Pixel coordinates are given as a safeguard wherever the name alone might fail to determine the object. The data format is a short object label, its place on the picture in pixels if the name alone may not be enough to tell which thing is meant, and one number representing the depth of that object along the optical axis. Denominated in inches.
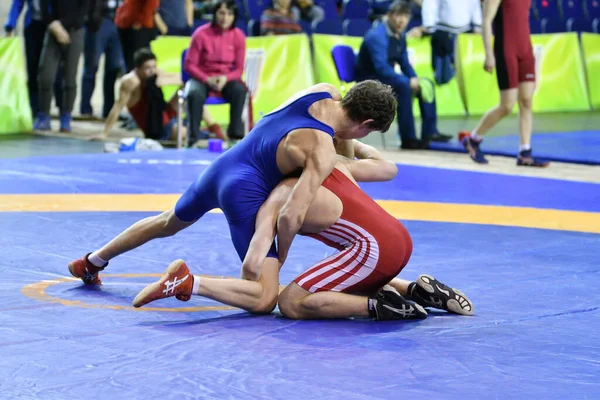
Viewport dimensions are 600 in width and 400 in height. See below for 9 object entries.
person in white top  747.7
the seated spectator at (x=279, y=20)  780.7
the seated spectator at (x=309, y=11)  845.7
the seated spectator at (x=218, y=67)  621.2
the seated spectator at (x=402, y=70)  632.1
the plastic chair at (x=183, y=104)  617.8
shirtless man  626.6
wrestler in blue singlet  261.9
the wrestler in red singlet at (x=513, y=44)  544.4
